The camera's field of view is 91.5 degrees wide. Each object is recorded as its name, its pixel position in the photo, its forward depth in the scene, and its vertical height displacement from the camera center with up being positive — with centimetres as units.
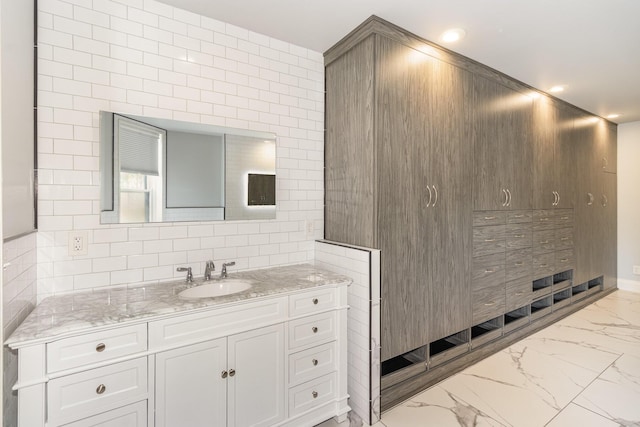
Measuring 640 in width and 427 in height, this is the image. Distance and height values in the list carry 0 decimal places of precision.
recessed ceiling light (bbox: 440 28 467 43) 221 +129
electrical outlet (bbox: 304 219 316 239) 252 -12
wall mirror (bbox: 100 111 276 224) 179 +27
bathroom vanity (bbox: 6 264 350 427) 125 -68
